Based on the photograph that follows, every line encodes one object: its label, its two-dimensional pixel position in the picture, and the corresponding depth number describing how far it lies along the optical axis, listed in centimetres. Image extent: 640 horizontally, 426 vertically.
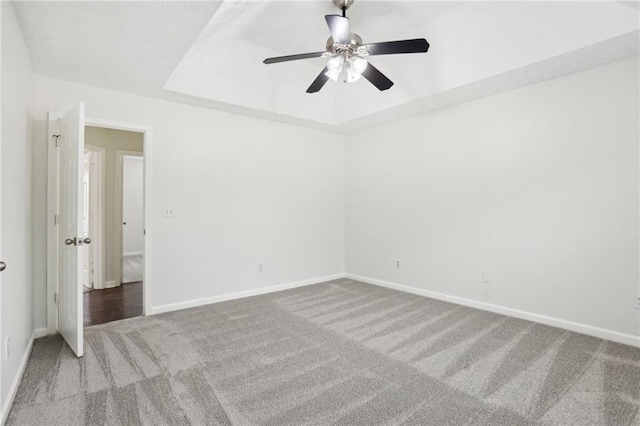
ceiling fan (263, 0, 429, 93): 224
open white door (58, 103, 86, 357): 240
